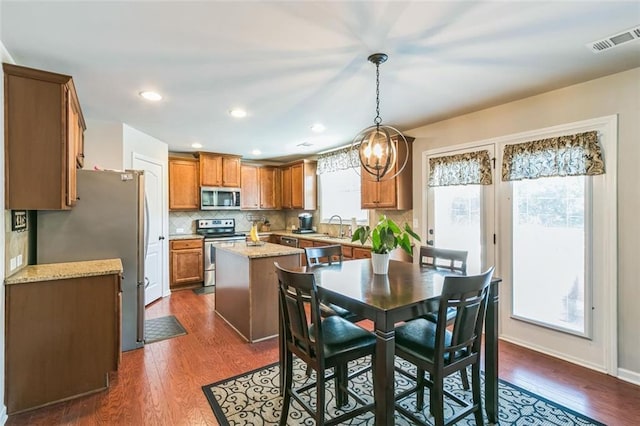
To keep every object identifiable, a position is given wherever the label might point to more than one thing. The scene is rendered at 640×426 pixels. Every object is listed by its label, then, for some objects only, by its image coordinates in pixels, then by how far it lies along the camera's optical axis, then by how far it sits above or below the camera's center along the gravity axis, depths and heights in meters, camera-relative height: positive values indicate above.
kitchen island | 3.27 -0.84
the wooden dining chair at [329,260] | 2.41 -0.48
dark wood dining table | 1.56 -0.50
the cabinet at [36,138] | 2.10 +0.51
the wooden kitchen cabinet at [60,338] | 2.14 -0.92
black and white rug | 2.05 -1.38
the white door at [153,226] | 4.46 -0.23
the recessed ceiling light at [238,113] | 3.42 +1.09
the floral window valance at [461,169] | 3.40 +0.46
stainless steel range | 5.49 -0.46
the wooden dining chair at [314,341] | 1.71 -0.78
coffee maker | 6.12 -0.27
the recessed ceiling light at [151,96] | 2.91 +1.09
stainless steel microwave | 5.72 +0.23
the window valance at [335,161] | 5.15 +0.84
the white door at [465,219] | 3.43 -0.12
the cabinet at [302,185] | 6.08 +0.49
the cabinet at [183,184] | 5.50 +0.47
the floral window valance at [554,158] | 2.65 +0.47
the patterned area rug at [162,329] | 3.38 -1.36
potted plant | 2.21 -0.22
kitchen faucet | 5.49 -0.28
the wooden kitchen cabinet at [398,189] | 4.16 +0.27
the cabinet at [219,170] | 5.68 +0.75
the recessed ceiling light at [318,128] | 4.00 +1.08
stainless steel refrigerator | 2.71 -0.19
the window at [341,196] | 5.39 +0.25
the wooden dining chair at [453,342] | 1.62 -0.77
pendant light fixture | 2.37 +0.48
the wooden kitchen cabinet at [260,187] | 6.32 +0.47
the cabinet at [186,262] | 5.23 -0.89
